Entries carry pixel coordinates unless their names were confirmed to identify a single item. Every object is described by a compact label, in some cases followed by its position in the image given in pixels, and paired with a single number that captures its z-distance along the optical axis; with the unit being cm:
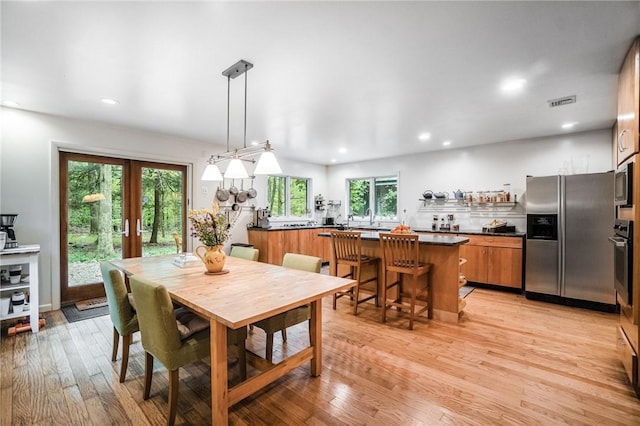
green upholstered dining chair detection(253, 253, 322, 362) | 219
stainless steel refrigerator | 369
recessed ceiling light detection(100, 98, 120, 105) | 315
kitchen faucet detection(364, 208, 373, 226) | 682
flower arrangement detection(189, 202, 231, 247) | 233
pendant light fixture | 228
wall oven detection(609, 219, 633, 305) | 208
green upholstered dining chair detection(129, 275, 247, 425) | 165
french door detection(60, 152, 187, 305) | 392
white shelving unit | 300
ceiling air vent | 309
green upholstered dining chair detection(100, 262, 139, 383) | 208
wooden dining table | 162
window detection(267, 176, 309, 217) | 649
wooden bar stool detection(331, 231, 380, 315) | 349
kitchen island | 331
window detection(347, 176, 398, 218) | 658
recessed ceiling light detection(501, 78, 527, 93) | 269
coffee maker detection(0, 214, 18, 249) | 314
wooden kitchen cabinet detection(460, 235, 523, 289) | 445
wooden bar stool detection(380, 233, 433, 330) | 312
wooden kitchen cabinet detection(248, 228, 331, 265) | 550
